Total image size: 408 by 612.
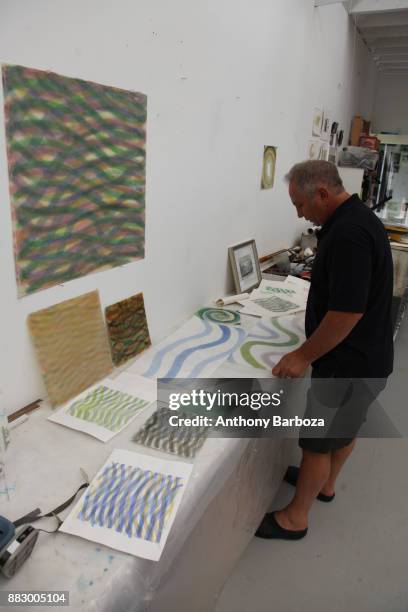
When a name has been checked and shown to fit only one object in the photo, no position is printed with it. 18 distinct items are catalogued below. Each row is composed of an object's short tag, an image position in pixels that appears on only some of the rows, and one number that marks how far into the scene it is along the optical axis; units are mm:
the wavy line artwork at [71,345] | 1198
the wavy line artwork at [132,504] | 850
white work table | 769
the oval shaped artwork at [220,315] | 1962
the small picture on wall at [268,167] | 2441
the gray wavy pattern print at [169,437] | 1121
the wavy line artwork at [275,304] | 2139
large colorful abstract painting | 1017
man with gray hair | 1239
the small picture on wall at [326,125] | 3368
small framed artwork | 2264
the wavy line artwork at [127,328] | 1461
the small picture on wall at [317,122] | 3124
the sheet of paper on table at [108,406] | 1174
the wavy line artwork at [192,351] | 1510
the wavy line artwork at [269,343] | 1635
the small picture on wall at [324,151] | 3405
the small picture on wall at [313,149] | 3129
